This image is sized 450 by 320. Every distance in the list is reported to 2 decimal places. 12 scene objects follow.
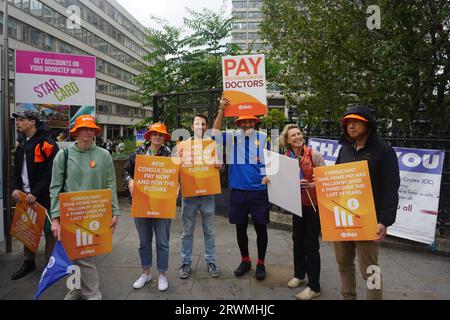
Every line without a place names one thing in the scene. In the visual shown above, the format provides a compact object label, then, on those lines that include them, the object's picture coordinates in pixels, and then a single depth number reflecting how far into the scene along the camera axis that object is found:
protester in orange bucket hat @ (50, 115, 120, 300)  3.19
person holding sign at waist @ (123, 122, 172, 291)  3.63
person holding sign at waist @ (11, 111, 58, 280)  4.00
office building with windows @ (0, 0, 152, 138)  32.78
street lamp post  4.57
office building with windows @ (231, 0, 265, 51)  72.66
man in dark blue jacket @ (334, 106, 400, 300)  2.76
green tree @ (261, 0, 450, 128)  7.44
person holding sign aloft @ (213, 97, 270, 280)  3.89
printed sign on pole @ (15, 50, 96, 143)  4.84
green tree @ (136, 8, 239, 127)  8.50
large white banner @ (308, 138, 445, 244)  4.96
